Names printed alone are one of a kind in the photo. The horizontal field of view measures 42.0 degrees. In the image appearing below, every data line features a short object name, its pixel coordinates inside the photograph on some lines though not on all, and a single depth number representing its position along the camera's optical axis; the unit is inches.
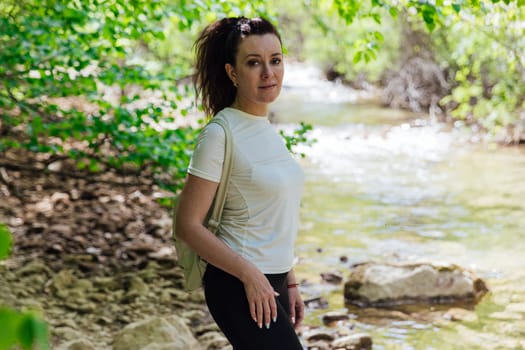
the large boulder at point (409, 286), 227.6
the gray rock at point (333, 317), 210.6
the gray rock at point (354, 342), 185.0
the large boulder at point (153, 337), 158.9
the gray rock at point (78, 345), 148.6
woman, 88.6
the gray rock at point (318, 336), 190.9
